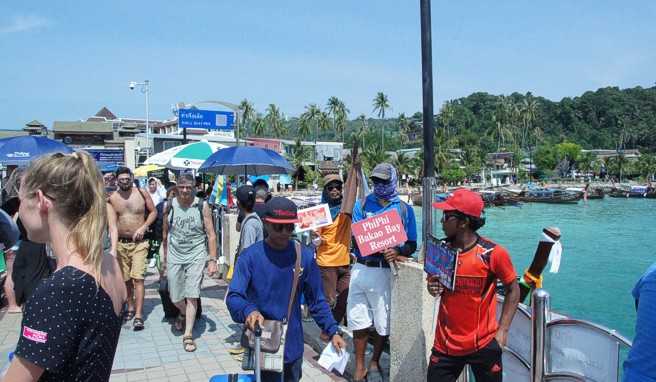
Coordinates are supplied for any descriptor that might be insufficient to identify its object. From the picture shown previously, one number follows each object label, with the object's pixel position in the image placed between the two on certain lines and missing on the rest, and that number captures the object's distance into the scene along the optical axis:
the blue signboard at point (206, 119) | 12.78
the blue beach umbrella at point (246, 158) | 8.70
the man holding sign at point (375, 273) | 4.56
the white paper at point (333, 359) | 3.30
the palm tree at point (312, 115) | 106.93
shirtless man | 6.51
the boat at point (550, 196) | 71.00
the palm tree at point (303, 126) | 104.94
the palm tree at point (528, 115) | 116.12
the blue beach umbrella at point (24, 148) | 8.02
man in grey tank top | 6.00
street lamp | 40.97
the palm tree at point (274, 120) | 107.50
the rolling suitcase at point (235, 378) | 3.09
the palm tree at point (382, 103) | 112.56
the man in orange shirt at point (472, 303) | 3.26
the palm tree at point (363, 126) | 109.03
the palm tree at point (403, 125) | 124.09
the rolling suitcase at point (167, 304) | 6.63
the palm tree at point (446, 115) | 115.75
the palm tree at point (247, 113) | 102.69
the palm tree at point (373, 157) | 72.47
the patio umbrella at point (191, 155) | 10.90
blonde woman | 1.61
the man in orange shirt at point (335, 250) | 6.00
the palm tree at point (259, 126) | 104.94
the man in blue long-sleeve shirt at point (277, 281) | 3.17
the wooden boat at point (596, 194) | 79.19
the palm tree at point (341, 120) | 111.69
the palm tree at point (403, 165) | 83.69
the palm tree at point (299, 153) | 78.66
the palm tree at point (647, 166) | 99.19
